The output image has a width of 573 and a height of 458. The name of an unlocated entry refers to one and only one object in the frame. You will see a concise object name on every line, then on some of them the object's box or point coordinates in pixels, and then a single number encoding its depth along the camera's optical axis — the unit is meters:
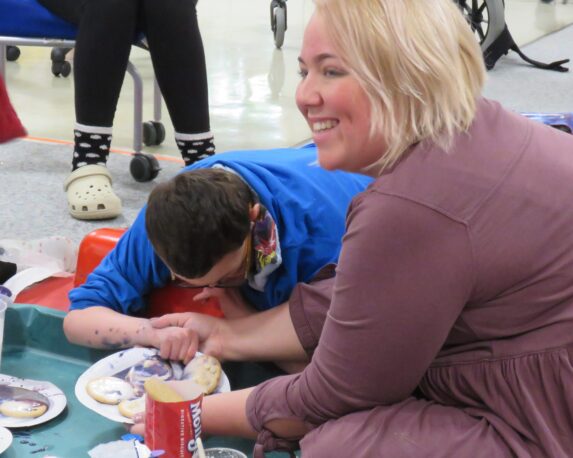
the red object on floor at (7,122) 2.01
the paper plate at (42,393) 1.84
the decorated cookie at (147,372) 1.92
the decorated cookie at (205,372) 1.89
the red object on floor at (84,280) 2.08
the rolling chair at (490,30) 5.29
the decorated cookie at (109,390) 1.88
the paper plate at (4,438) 1.75
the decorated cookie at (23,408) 1.85
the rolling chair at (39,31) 2.96
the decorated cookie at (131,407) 1.84
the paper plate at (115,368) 1.88
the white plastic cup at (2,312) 1.86
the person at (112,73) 2.83
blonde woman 1.45
